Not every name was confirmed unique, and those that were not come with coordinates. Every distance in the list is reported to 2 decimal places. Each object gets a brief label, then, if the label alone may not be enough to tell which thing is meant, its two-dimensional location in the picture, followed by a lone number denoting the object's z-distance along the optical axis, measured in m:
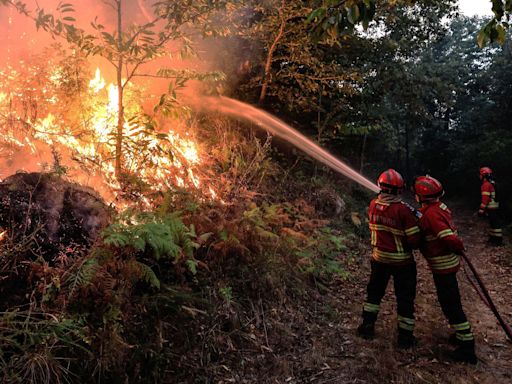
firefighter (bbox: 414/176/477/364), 4.10
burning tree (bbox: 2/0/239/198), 5.66
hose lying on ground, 4.36
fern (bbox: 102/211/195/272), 3.85
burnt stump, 3.89
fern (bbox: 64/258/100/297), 3.35
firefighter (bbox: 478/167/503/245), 9.30
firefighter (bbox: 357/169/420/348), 4.41
